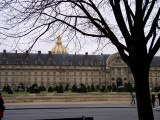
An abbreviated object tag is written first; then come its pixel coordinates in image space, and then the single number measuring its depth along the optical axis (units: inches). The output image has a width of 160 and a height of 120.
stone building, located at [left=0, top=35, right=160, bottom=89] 2837.1
